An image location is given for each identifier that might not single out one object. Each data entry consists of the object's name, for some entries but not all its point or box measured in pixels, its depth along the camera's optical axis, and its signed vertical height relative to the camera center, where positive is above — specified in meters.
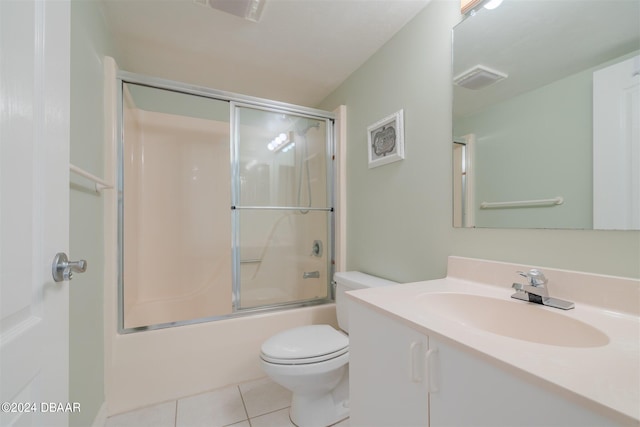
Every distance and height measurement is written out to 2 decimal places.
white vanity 0.42 -0.31
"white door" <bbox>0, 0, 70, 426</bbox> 0.44 +0.01
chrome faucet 0.79 -0.25
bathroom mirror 0.75 +0.35
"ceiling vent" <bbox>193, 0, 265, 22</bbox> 1.26 +1.05
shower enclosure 1.85 +0.06
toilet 1.20 -0.75
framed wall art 1.45 +0.45
